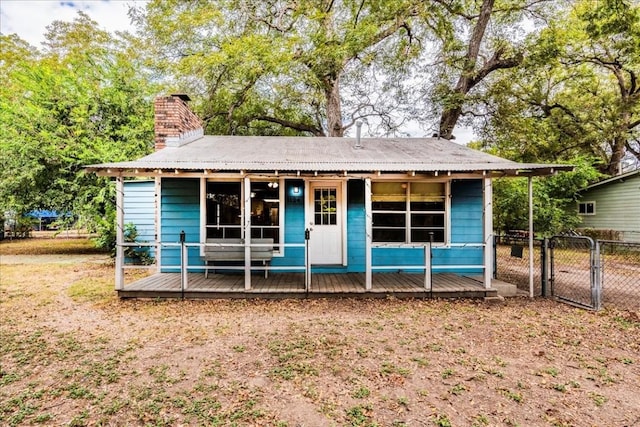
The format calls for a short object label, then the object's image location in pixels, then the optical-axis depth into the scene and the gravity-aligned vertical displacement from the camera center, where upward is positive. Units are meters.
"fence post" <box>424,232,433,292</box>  6.12 -1.04
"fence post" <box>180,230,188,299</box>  5.99 -0.93
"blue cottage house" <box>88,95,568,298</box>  7.25 +0.01
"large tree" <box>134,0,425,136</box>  13.07 +6.94
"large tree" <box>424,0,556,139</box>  14.16 +7.51
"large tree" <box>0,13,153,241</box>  10.92 +3.02
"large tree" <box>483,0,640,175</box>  14.24 +6.16
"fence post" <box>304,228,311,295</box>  6.04 -0.94
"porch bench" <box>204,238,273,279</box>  6.57 -0.74
